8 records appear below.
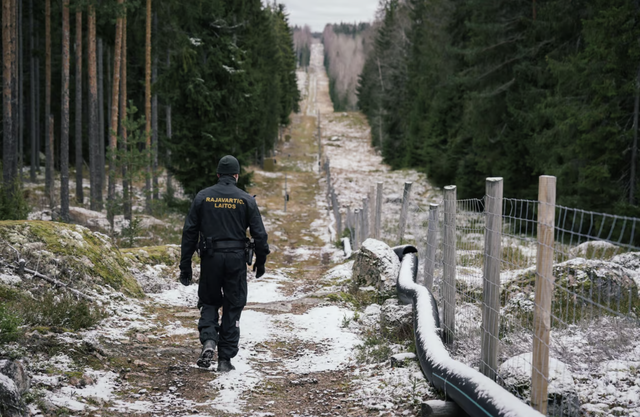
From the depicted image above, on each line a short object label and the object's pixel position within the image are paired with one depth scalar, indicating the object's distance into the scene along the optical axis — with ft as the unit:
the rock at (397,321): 20.18
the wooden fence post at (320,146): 160.19
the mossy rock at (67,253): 22.00
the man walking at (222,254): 17.80
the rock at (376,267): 27.04
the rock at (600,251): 29.18
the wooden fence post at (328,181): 96.72
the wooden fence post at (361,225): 45.69
